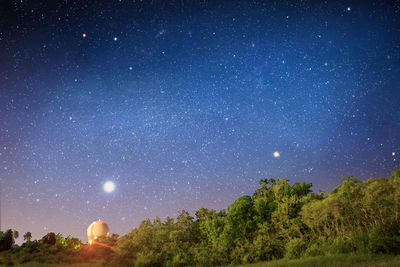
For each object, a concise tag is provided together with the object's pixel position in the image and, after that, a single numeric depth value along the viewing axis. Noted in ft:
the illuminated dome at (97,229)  191.01
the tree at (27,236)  210.22
